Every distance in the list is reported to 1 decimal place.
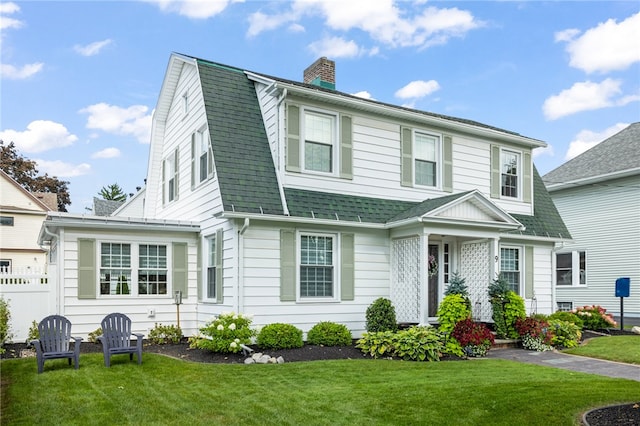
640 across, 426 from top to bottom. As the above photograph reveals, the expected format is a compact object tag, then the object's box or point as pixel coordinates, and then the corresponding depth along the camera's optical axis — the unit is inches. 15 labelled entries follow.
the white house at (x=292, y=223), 462.9
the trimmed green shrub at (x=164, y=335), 480.7
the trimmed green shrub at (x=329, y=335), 450.3
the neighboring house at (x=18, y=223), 1228.5
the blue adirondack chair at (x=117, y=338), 346.9
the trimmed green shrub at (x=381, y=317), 466.9
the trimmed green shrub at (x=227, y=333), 395.2
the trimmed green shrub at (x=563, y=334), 506.0
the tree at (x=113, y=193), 2344.5
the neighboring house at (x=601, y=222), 768.3
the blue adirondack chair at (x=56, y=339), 335.0
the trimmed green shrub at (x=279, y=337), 423.5
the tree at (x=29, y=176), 1620.3
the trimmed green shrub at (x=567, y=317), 587.5
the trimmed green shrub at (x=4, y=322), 424.9
